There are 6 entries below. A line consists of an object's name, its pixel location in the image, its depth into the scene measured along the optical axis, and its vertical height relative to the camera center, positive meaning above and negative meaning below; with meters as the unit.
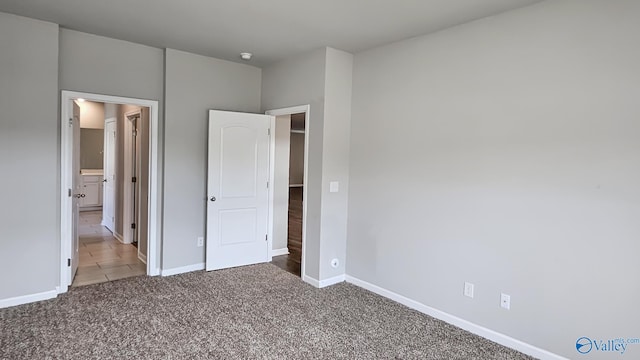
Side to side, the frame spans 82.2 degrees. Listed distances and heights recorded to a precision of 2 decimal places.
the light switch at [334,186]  4.15 -0.18
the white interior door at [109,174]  6.64 -0.20
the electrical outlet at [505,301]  2.90 -1.01
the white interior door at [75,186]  3.95 -0.25
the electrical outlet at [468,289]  3.15 -1.00
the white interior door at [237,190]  4.52 -0.29
